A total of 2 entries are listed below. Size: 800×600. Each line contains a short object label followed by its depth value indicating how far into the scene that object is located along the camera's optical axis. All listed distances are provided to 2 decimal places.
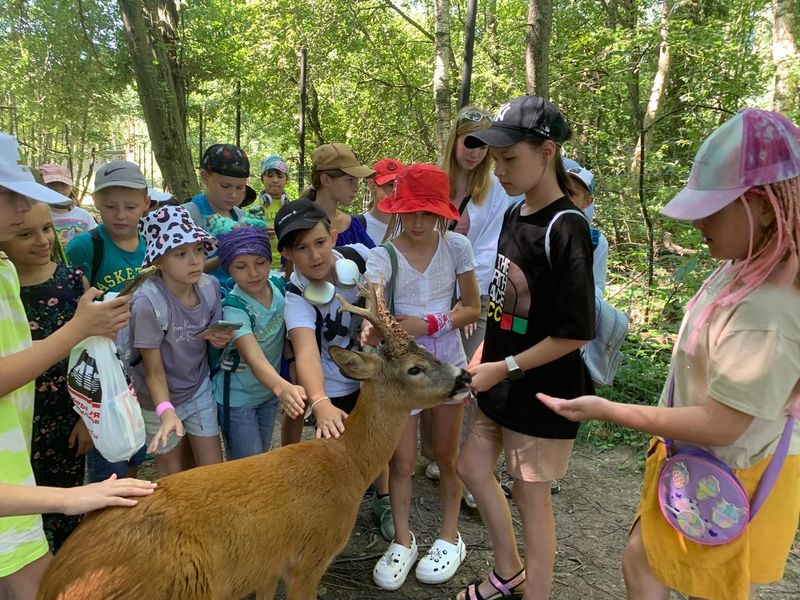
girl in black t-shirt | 2.50
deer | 2.20
